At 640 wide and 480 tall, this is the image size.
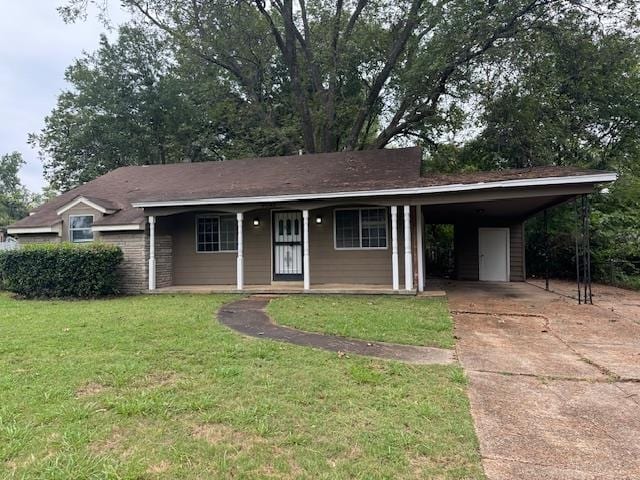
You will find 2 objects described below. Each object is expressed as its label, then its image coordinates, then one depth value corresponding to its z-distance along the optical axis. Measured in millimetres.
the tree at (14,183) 45625
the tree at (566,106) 13875
